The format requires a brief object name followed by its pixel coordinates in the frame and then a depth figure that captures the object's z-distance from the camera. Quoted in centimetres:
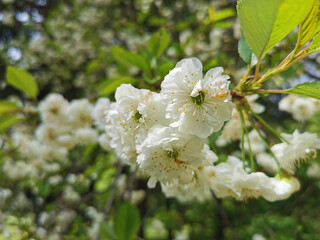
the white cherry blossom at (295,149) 16
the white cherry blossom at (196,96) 13
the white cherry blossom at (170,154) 14
